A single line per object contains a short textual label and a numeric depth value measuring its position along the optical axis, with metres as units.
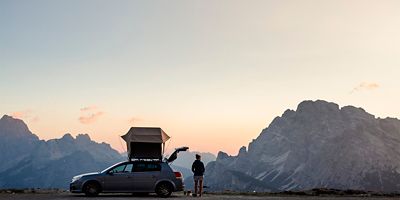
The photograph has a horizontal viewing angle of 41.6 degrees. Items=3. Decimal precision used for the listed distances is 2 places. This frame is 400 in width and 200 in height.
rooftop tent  34.94
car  26.72
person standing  28.33
